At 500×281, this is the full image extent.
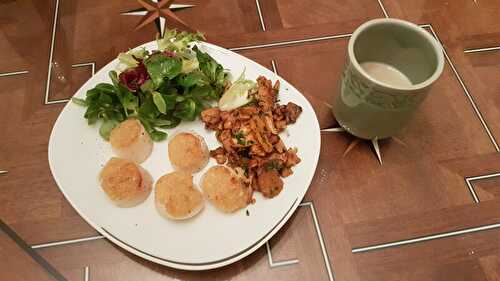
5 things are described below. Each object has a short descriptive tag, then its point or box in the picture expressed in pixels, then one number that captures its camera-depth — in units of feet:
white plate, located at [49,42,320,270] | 2.15
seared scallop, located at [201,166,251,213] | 2.22
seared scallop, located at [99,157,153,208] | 2.21
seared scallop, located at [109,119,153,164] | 2.36
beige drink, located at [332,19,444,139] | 2.12
